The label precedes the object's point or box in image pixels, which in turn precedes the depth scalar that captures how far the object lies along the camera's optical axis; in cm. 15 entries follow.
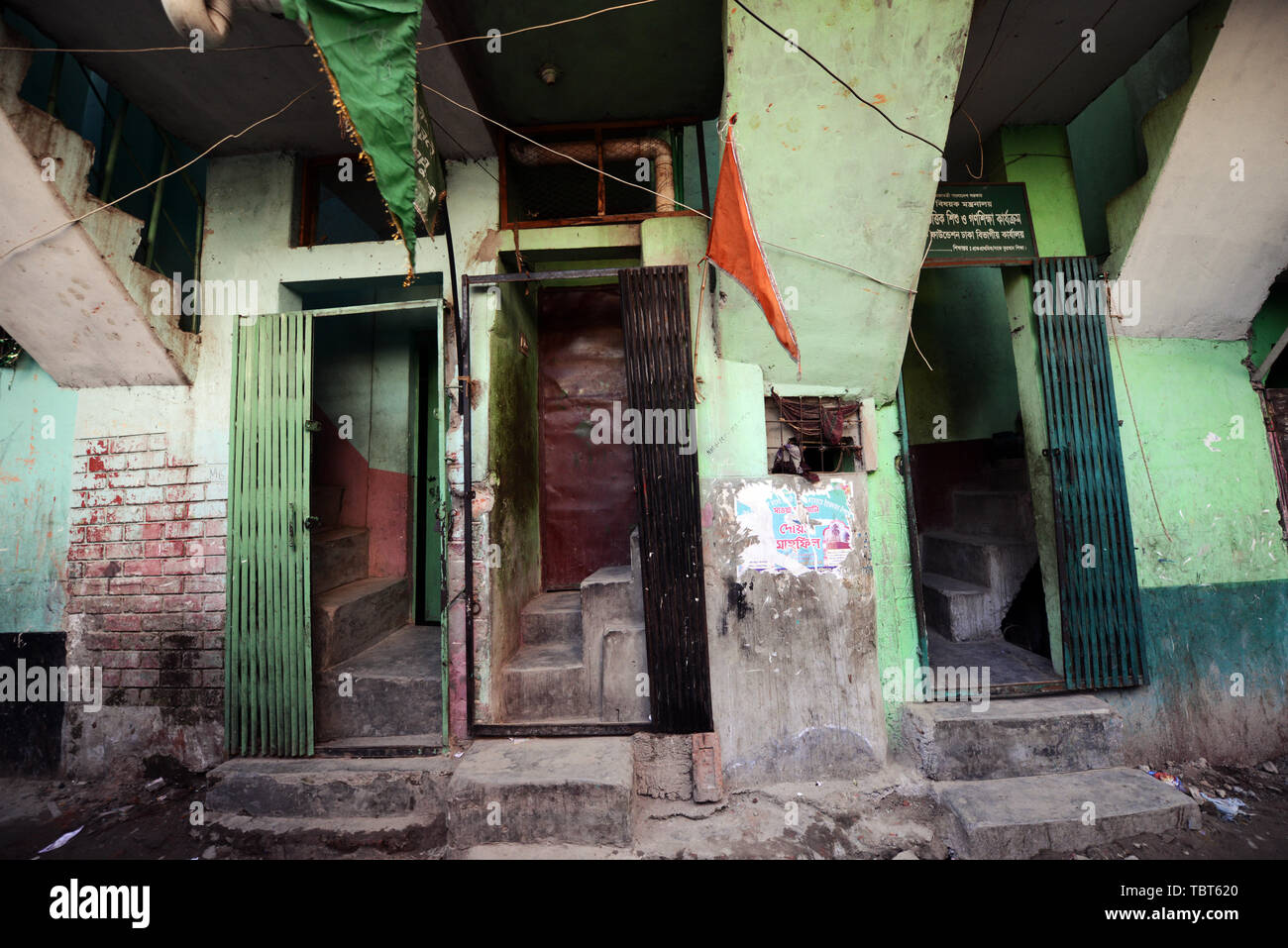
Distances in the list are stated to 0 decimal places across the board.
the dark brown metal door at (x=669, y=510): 358
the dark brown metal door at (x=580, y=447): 528
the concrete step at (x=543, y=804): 309
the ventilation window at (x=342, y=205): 430
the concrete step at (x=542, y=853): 304
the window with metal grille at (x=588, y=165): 408
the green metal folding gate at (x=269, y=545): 375
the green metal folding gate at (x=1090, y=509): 392
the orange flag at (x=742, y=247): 318
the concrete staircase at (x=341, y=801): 334
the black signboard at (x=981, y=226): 423
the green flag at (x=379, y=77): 246
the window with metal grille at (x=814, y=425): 379
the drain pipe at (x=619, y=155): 408
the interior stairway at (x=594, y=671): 372
